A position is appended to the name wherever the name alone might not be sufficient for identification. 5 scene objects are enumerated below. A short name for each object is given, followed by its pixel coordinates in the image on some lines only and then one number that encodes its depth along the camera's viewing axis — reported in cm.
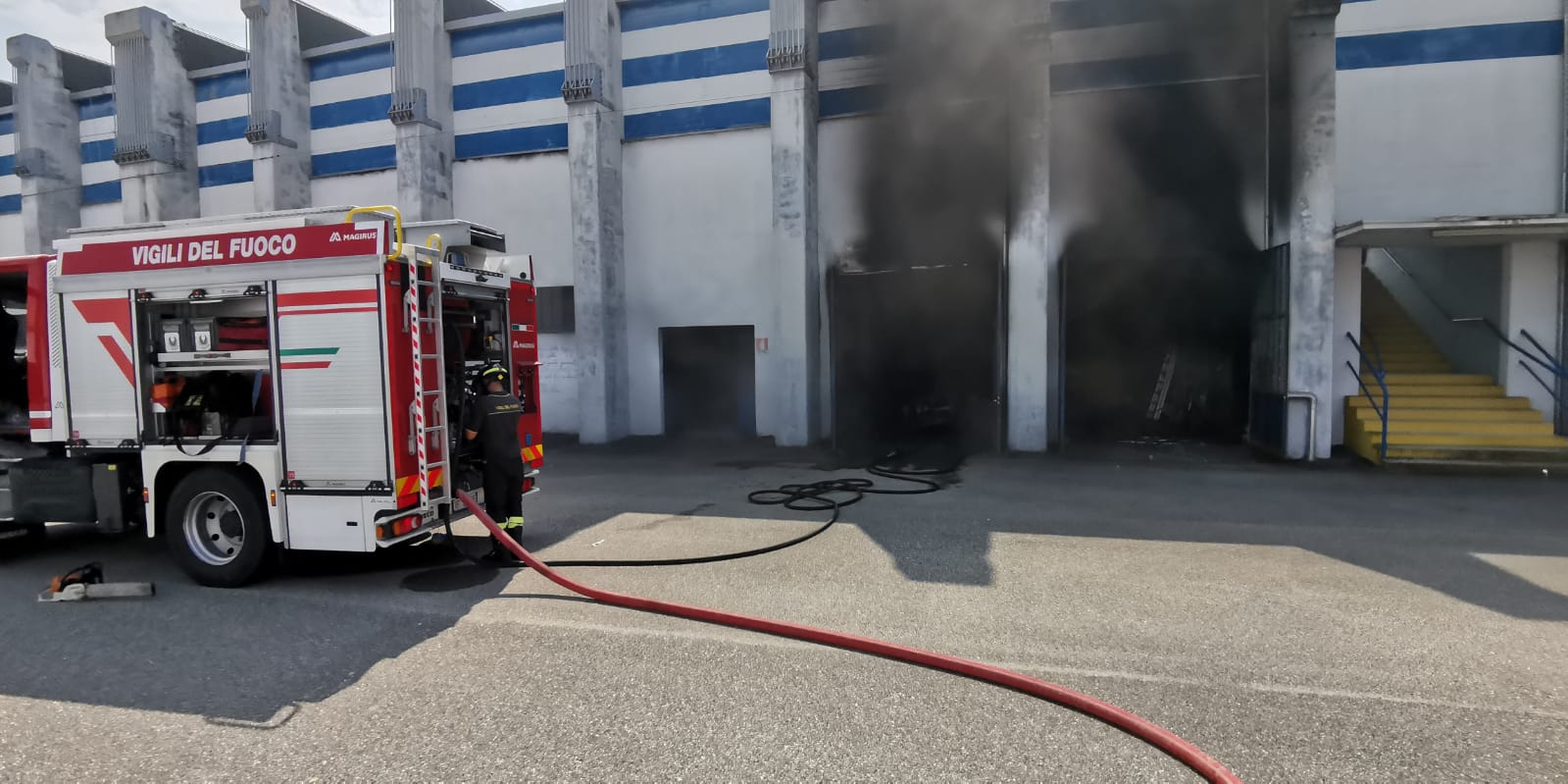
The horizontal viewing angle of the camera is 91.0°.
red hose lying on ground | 312
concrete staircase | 1041
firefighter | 612
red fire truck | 541
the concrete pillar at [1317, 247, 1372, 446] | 1170
